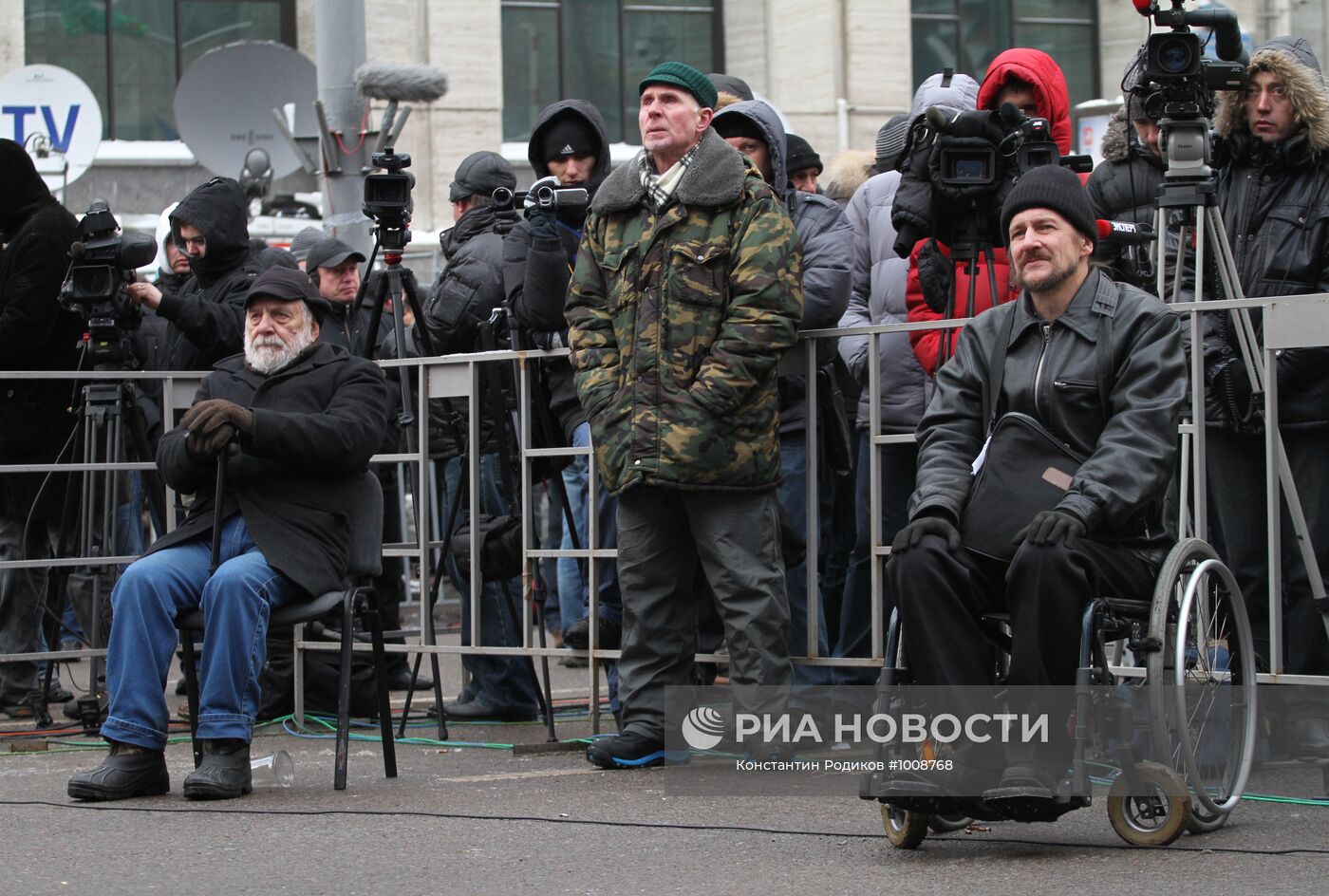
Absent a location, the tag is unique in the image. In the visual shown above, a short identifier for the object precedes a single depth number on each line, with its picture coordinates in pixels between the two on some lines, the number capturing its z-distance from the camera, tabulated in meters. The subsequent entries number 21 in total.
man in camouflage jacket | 13.60
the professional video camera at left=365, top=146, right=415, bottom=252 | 16.84
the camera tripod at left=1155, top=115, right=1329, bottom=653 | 12.63
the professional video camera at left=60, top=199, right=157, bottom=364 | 16.86
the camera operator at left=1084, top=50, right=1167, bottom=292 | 15.31
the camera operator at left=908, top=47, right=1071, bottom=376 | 14.20
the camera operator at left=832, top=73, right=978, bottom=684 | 15.13
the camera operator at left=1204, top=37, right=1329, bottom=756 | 13.42
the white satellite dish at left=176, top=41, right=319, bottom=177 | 28.58
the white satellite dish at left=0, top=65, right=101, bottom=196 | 28.37
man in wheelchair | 10.67
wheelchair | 10.48
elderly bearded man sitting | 13.48
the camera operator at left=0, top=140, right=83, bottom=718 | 17.75
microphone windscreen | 21.59
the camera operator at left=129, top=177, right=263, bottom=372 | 17.34
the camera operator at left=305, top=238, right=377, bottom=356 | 20.25
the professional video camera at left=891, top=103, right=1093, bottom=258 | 13.84
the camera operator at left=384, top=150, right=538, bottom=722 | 16.83
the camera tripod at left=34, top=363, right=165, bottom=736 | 17.06
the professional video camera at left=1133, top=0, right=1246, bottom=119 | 13.06
